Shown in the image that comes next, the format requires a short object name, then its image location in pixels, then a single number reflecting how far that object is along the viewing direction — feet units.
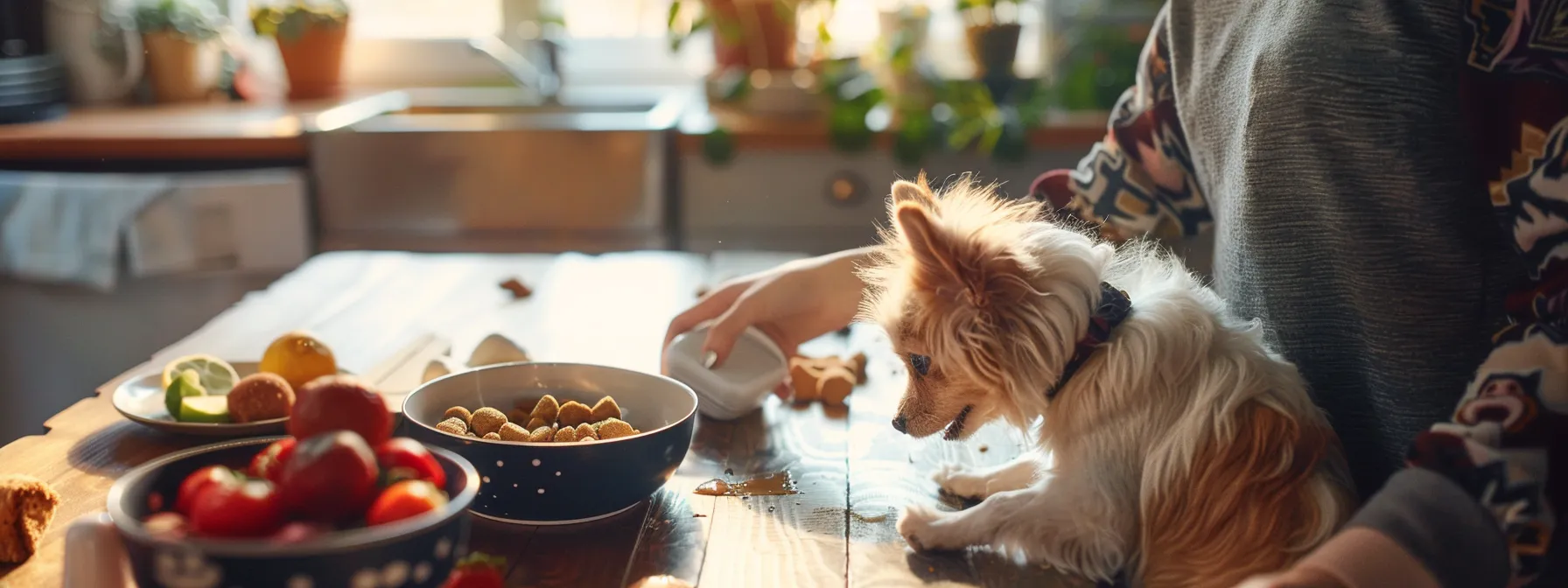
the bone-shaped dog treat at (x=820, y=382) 4.15
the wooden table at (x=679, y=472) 2.91
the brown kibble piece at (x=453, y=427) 3.07
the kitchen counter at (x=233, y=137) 8.50
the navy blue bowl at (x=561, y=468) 2.93
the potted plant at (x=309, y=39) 10.22
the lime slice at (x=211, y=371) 3.79
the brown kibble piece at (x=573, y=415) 3.29
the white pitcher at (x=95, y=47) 10.02
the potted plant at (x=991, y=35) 9.52
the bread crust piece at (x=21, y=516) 2.71
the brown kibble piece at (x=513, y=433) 3.12
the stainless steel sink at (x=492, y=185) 8.65
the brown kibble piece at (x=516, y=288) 5.42
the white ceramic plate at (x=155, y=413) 3.48
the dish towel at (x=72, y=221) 8.17
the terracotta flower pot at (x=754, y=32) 9.77
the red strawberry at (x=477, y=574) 2.39
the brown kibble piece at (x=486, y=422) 3.15
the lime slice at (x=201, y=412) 3.54
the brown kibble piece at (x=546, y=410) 3.33
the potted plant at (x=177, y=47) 10.14
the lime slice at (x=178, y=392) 3.58
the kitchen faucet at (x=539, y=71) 10.27
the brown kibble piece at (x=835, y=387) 4.15
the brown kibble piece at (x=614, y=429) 3.18
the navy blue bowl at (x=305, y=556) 2.01
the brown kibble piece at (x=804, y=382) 4.17
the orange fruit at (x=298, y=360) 3.88
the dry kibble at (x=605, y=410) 3.33
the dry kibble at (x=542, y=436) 3.12
